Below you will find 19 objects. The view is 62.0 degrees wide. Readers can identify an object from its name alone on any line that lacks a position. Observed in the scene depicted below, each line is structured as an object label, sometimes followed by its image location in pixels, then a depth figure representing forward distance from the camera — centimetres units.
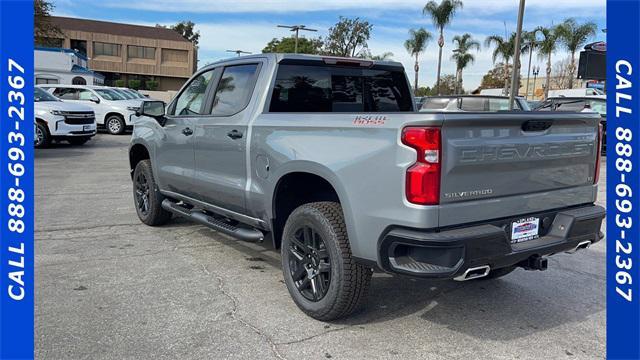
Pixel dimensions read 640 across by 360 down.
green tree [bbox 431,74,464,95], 7159
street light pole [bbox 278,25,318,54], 3875
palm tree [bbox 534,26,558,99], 3747
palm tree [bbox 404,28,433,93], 4222
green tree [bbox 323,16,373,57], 5109
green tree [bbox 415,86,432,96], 7594
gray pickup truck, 303
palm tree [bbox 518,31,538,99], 4065
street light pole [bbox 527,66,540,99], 5978
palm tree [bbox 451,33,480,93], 4500
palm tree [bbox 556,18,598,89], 3684
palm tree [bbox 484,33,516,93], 3922
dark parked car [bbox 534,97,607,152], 1589
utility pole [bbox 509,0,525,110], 1814
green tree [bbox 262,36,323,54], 5574
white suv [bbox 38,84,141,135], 1791
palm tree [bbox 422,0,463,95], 3617
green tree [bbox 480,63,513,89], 7244
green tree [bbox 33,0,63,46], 2544
